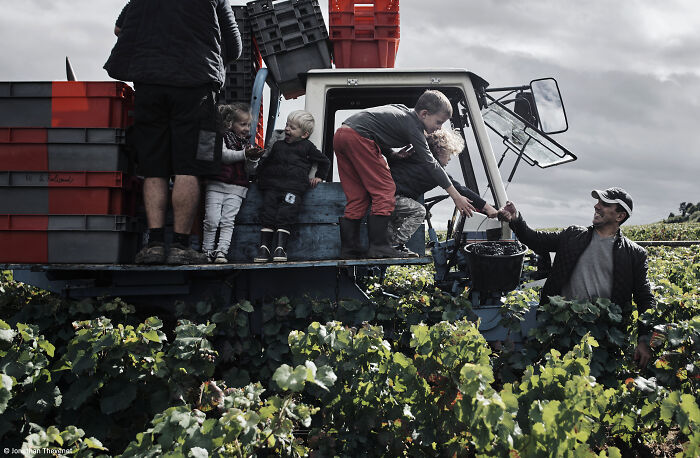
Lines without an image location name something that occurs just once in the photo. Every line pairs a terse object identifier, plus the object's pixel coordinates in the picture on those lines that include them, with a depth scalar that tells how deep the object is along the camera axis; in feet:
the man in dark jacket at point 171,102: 10.87
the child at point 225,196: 11.43
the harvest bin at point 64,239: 10.71
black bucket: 12.48
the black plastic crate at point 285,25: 15.23
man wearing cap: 12.14
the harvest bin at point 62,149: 10.74
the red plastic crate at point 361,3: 15.23
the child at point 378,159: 11.50
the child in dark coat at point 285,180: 11.36
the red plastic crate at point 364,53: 15.17
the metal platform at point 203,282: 11.10
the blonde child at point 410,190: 12.30
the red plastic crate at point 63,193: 10.73
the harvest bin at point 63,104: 10.79
